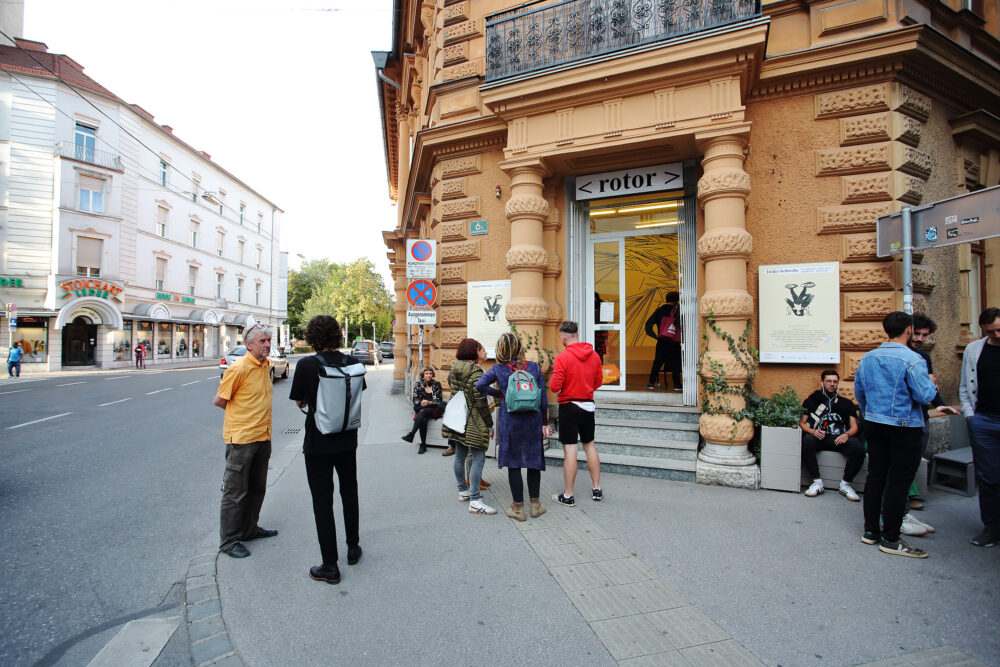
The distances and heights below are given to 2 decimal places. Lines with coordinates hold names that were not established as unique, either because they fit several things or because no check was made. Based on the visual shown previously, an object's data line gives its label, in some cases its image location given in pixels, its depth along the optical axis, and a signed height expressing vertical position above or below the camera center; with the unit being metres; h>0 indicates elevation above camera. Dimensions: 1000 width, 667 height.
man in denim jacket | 3.87 -0.58
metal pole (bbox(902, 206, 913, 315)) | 5.16 +0.88
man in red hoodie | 5.04 -0.58
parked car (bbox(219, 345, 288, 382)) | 21.20 -0.96
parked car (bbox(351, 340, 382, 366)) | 35.06 -0.61
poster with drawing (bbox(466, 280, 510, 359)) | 7.93 +0.53
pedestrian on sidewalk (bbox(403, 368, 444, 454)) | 7.70 -0.95
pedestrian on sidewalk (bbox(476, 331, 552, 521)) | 4.65 -0.85
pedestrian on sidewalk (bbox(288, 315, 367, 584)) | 3.48 -0.84
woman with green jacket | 4.85 -0.76
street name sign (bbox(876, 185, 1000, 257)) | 4.52 +1.25
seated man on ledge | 5.27 -0.91
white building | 25.84 +6.77
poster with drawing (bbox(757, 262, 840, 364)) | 6.12 +0.43
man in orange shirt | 4.02 -0.76
